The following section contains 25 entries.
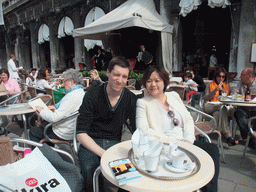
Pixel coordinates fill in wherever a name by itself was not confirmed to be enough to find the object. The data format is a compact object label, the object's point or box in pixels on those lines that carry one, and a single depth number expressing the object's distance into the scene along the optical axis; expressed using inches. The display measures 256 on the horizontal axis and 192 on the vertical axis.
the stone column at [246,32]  234.8
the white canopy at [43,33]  580.2
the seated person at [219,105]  131.0
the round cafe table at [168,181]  38.6
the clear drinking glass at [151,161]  42.5
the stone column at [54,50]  558.5
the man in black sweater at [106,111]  69.6
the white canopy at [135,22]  217.5
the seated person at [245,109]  120.3
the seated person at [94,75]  213.1
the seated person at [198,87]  205.0
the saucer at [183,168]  43.5
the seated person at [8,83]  177.3
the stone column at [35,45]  644.7
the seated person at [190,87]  203.8
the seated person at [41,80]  197.8
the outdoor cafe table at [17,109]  102.6
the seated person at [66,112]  88.0
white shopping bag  46.9
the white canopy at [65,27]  494.9
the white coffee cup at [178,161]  44.6
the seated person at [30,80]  267.1
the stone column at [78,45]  475.5
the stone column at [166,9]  310.3
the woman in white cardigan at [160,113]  75.4
